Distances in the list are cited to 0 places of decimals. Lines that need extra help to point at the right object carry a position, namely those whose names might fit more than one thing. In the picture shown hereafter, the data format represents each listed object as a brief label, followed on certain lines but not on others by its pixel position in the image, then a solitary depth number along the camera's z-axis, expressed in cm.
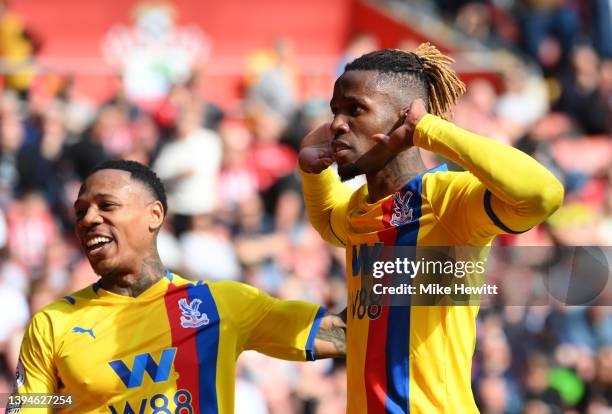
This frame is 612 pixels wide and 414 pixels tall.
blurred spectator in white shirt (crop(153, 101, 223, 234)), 2447
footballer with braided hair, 999
